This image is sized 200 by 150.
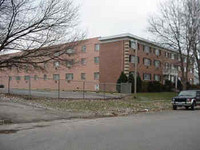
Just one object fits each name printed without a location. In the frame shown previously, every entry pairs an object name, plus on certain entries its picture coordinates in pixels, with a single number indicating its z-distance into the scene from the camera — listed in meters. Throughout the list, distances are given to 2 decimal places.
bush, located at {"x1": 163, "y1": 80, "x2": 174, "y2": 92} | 34.59
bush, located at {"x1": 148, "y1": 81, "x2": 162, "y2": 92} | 31.05
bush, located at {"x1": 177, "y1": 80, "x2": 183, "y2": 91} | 38.17
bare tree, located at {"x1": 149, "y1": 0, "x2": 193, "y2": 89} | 24.06
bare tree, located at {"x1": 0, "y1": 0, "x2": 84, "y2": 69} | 13.98
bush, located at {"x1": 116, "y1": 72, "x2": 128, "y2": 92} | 27.03
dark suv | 16.09
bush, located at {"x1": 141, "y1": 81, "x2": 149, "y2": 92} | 29.76
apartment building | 29.12
